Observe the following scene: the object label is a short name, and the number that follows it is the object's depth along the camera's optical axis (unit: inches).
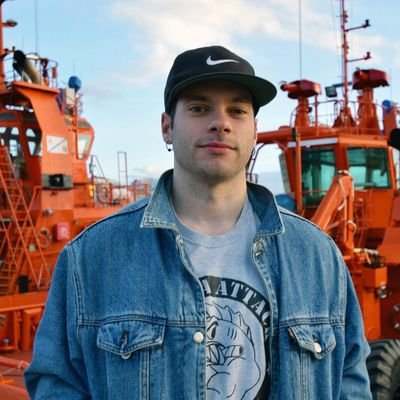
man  73.4
